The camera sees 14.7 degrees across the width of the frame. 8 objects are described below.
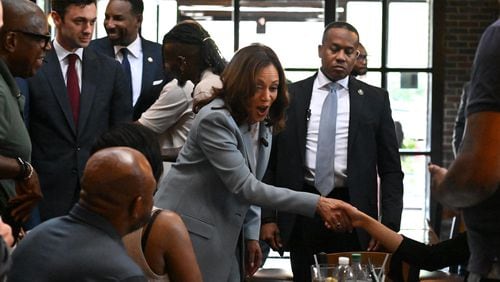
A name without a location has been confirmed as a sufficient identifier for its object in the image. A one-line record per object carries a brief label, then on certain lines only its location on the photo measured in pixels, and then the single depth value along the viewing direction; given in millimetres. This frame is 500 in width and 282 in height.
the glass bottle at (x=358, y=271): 6624
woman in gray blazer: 7370
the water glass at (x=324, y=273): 6564
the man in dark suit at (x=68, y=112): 9120
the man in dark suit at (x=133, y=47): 10521
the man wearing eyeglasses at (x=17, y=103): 6655
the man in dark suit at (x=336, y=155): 9231
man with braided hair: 8632
